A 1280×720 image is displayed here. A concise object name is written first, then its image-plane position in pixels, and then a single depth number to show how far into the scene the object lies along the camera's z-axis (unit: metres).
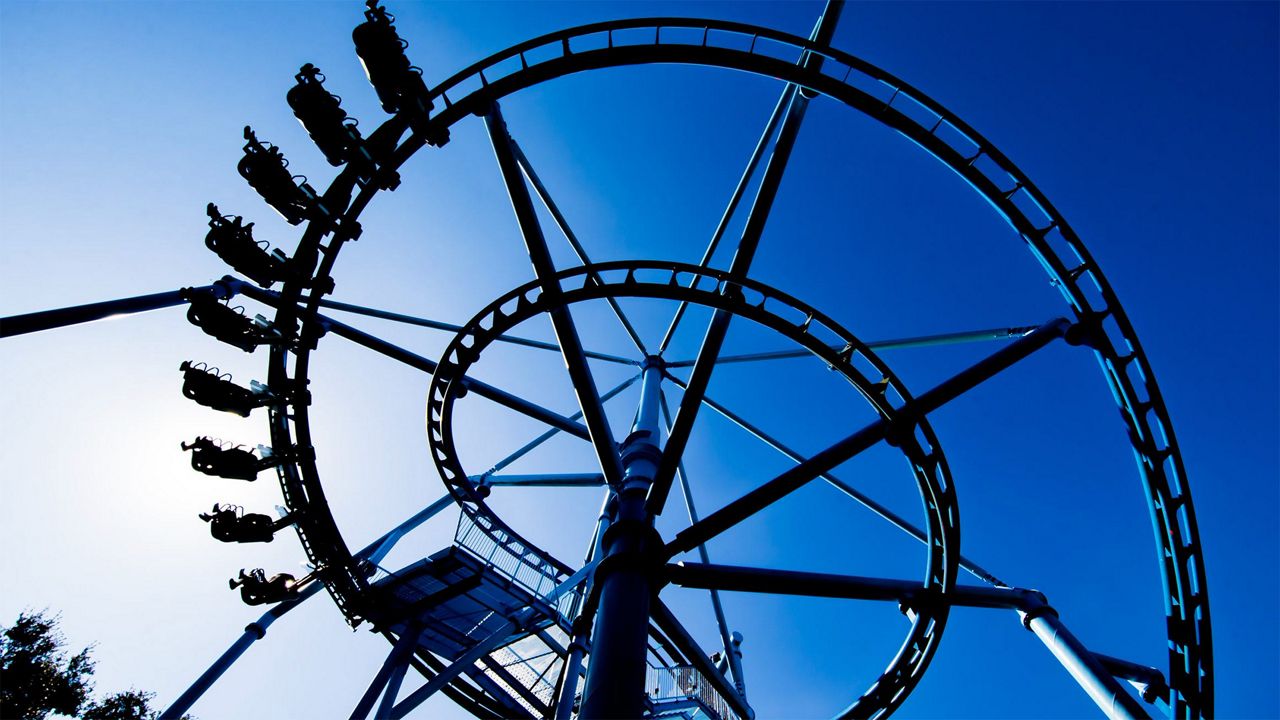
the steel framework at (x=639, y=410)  8.88
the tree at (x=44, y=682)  20.09
